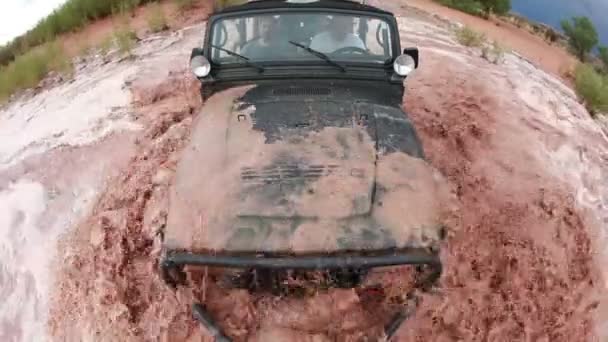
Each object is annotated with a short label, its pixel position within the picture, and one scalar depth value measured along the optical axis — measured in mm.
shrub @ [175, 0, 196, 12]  11312
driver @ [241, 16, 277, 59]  5129
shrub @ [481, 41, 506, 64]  9344
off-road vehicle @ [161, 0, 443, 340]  3799
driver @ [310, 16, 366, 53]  5160
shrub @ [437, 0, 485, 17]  13094
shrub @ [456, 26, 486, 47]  9836
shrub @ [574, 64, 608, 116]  9133
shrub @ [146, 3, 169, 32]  10541
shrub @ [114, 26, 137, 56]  9555
